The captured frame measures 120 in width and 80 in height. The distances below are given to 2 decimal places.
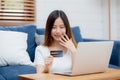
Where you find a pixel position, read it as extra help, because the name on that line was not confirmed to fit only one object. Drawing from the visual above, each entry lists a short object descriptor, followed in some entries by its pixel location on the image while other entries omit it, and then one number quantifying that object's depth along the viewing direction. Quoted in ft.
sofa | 7.96
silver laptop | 5.13
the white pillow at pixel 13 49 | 8.71
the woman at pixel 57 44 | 6.16
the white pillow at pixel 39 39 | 10.12
